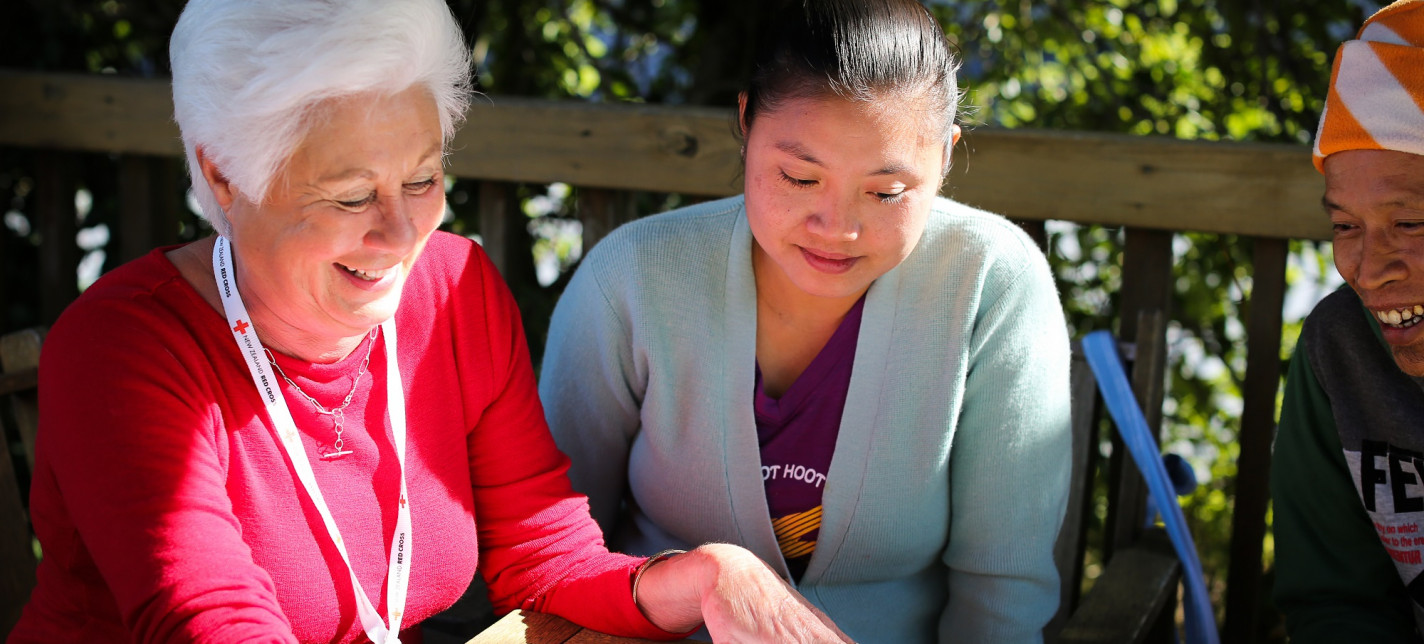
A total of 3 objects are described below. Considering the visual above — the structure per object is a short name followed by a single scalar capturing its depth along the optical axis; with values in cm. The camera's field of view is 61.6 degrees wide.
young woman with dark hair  197
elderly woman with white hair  141
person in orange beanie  161
